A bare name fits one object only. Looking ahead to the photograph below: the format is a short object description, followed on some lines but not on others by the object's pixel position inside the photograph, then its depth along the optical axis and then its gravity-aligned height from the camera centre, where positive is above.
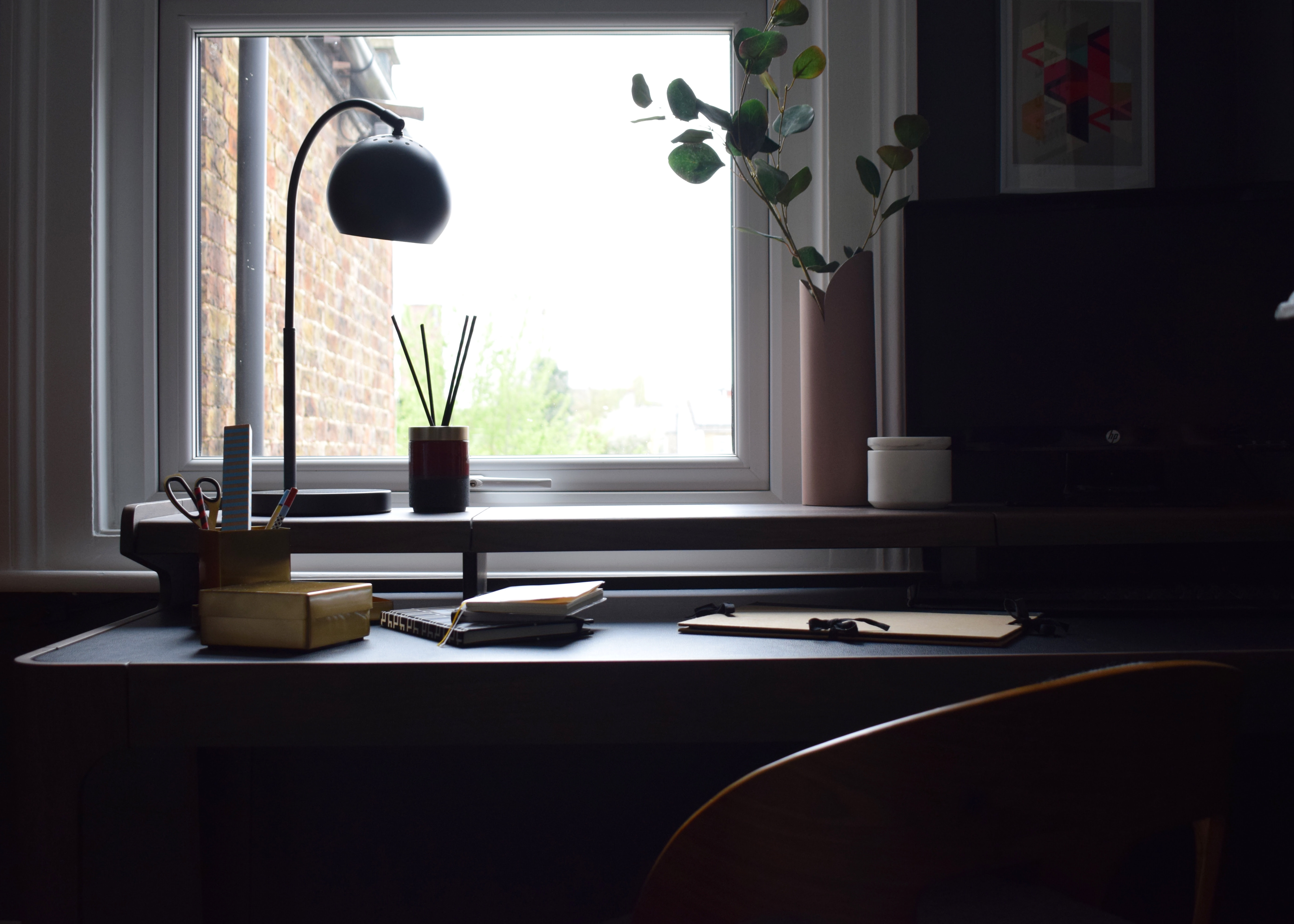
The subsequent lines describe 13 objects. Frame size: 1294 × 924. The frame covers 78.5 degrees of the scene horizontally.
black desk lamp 1.22 +0.41
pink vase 1.25 +0.11
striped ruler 0.99 -0.03
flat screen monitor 1.20 +0.21
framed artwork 1.44 +0.65
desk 0.80 -0.25
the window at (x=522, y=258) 1.63 +0.41
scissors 1.04 -0.06
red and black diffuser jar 1.23 -0.02
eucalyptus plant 1.23 +0.51
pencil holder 0.98 -0.12
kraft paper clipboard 0.90 -0.21
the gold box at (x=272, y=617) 0.88 -0.18
